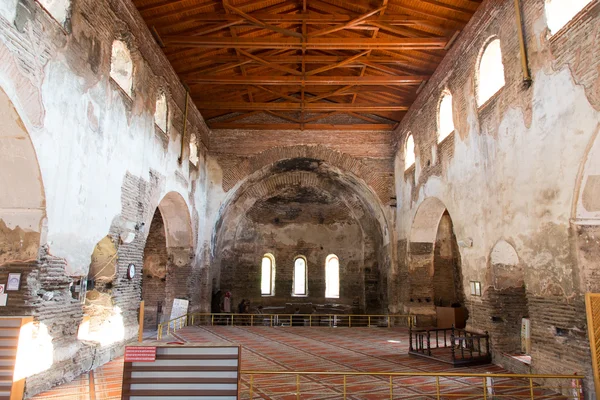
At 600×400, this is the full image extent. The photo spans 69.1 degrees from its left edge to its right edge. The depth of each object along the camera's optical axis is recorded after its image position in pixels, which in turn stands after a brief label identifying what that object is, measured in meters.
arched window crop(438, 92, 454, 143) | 11.45
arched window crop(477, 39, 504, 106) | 8.86
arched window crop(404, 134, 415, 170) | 14.39
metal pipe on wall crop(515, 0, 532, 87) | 7.31
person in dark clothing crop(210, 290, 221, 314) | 17.30
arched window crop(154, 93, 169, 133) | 11.34
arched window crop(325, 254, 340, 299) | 20.85
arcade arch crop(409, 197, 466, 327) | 14.02
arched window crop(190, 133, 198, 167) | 14.43
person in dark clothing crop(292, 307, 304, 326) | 19.17
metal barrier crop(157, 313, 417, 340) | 14.32
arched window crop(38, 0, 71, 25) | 6.39
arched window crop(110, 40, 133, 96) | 8.87
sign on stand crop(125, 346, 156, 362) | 4.55
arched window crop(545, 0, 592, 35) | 6.52
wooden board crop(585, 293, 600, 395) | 5.61
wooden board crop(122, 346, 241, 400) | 4.53
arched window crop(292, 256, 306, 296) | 21.02
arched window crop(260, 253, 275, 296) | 20.75
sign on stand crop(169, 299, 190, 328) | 13.01
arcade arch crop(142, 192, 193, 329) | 14.02
